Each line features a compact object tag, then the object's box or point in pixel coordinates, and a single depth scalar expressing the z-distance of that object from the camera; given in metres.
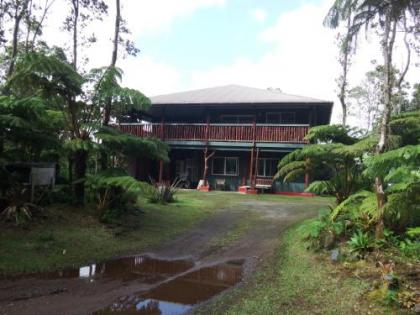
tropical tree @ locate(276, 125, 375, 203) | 9.46
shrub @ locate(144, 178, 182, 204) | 14.62
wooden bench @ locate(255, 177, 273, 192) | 22.39
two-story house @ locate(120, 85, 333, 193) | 22.42
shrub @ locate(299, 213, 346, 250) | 7.76
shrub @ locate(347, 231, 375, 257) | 6.82
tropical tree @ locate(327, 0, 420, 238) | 7.58
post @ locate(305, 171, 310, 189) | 21.59
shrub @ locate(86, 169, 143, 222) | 9.00
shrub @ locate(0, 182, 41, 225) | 8.53
